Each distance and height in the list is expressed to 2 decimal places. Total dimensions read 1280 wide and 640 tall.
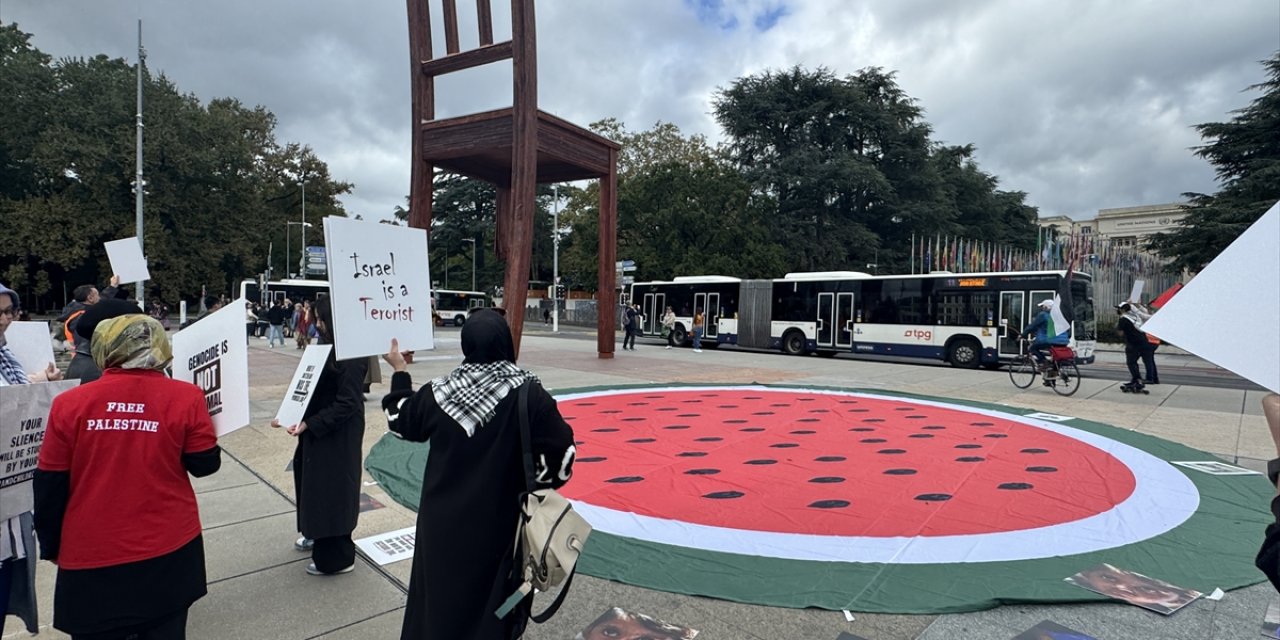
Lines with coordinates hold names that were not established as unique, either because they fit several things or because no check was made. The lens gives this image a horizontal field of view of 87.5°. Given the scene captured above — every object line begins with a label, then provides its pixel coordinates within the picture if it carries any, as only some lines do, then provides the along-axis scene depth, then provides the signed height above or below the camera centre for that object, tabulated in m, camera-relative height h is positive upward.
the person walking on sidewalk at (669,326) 25.02 -1.08
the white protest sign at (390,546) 3.95 -1.55
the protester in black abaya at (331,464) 3.59 -0.94
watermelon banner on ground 3.70 -1.55
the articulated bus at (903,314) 17.02 -0.45
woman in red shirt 2.11 -0.63
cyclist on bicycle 12.19 -0.55
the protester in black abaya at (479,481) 2.32 -0.65
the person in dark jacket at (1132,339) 12.19 -0.71
